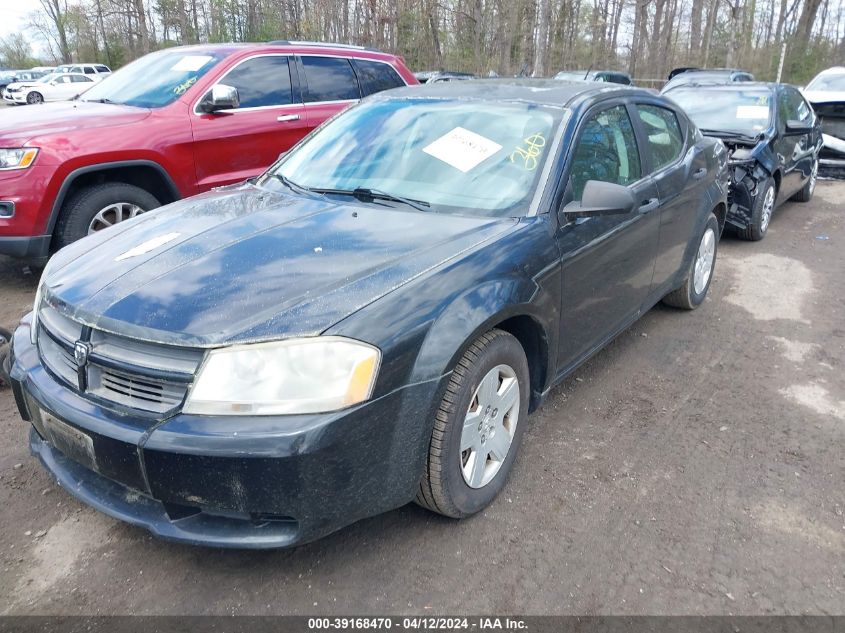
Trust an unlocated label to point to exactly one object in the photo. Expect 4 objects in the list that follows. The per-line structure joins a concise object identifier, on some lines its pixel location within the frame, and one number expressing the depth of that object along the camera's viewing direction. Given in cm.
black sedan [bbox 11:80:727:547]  205
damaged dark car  684
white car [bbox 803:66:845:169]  1030
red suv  482
